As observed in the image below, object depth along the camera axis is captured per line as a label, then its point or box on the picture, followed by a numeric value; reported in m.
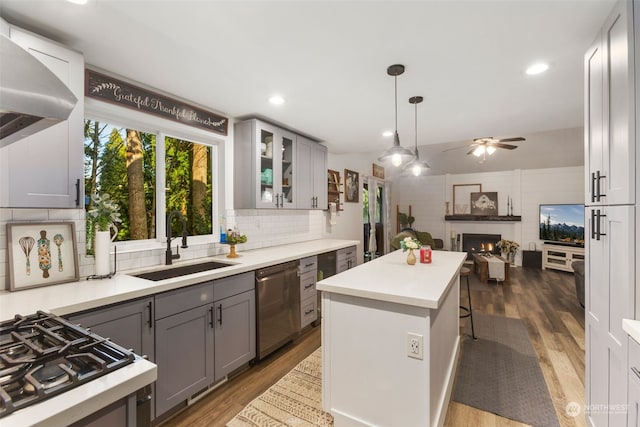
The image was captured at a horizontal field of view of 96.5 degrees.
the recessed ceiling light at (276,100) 2.65
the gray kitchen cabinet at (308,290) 3.13
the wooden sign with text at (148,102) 2.06
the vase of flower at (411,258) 2.45
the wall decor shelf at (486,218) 7.36
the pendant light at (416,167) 3.15
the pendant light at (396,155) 2.43
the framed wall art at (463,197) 7.97
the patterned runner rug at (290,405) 1.92
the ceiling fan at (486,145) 4.86
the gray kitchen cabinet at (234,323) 2.20
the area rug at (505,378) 2.03
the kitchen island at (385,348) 1.58
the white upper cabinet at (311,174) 3.77
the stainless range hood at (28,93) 0.75
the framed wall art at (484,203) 7.69
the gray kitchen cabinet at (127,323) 1.51
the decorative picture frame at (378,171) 6.81
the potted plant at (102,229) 1.94
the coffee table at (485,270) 5.52
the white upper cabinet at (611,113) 1.28
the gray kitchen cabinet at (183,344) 1.83
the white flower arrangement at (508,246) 6.86
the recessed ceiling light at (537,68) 2.08
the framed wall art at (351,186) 5.43
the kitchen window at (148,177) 2.25
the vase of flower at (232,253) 2.86
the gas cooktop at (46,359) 0.70
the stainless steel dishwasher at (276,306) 2.57
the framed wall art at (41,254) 1.65
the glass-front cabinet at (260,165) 3.09
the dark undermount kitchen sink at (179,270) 2.25
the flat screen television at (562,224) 6.47
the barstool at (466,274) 3.12
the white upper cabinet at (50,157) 1.51
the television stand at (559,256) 6.20
